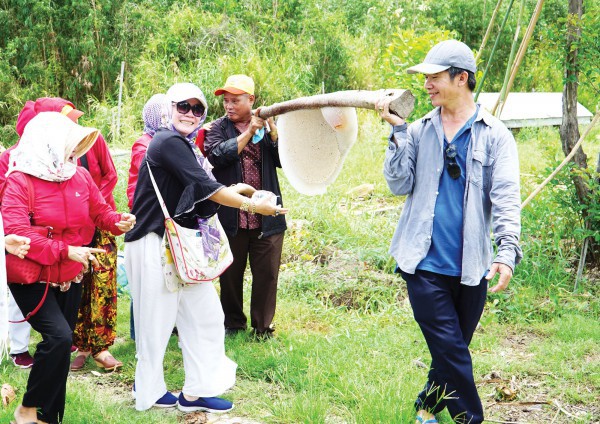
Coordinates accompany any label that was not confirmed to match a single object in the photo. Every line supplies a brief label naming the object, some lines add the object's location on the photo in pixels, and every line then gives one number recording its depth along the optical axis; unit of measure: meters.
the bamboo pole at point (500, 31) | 5.06
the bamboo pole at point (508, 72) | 5.28
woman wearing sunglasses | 3.99
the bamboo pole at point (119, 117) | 10.32
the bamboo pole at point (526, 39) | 4.83
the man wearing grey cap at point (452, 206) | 3.52
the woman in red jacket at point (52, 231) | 3.68
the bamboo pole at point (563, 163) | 5.52
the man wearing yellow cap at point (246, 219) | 5.18
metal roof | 12.68
